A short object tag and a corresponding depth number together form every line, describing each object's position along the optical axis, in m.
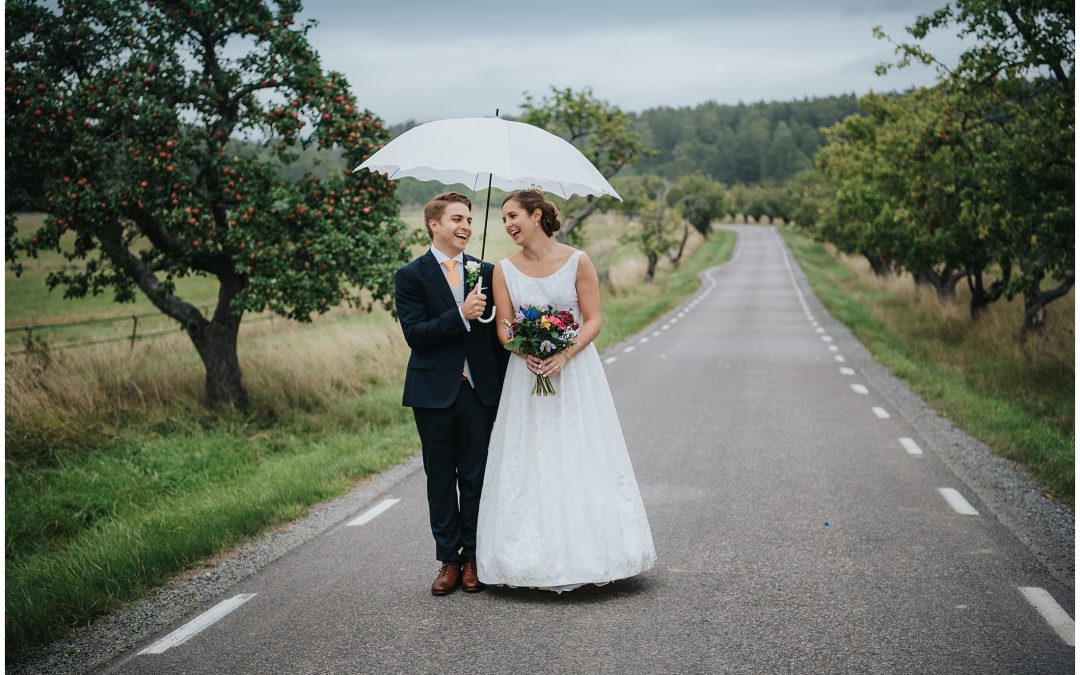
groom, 4.76
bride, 4.65
